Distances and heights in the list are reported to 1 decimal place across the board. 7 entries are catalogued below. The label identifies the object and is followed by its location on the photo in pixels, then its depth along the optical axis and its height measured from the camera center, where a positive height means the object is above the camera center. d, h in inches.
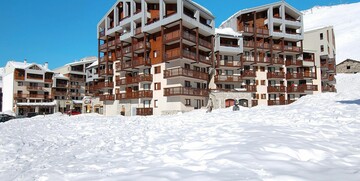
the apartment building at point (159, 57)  1454.2 +282.7
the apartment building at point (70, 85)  2805.1 +178.2
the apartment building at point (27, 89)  2532.0 +121.8
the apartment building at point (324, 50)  2172.7 +454.1
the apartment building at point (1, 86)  2924.2 +179.2
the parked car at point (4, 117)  1525.6 -120.1
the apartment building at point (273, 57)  1859.0 +333.1
